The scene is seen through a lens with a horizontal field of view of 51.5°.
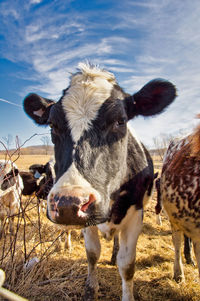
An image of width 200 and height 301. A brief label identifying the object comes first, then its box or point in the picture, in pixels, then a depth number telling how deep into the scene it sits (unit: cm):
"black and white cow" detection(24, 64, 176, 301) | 152
